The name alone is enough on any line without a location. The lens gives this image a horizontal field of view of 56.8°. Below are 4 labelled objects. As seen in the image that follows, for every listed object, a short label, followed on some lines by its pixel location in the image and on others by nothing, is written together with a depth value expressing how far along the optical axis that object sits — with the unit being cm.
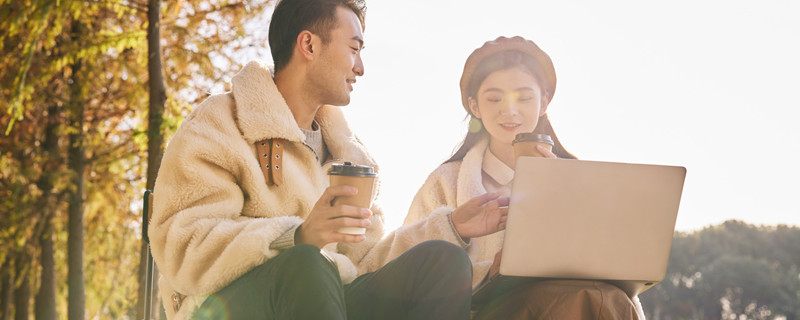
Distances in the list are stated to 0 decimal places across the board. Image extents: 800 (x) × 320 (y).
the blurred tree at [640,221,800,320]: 3225
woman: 351
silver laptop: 222
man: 221
